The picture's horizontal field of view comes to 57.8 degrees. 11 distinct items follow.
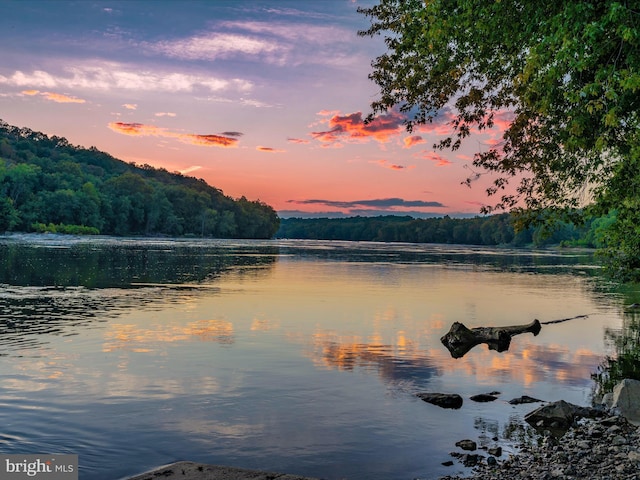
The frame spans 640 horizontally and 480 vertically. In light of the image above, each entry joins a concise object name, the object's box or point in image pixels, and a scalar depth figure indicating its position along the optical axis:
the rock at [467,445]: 12.62
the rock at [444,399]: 16.03
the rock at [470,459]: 11.62
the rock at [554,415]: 14.16
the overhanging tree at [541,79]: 10.77
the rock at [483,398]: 16.73
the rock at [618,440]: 12.07
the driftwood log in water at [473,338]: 25.50
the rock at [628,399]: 14.61
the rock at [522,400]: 16.42
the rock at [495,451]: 12.06
